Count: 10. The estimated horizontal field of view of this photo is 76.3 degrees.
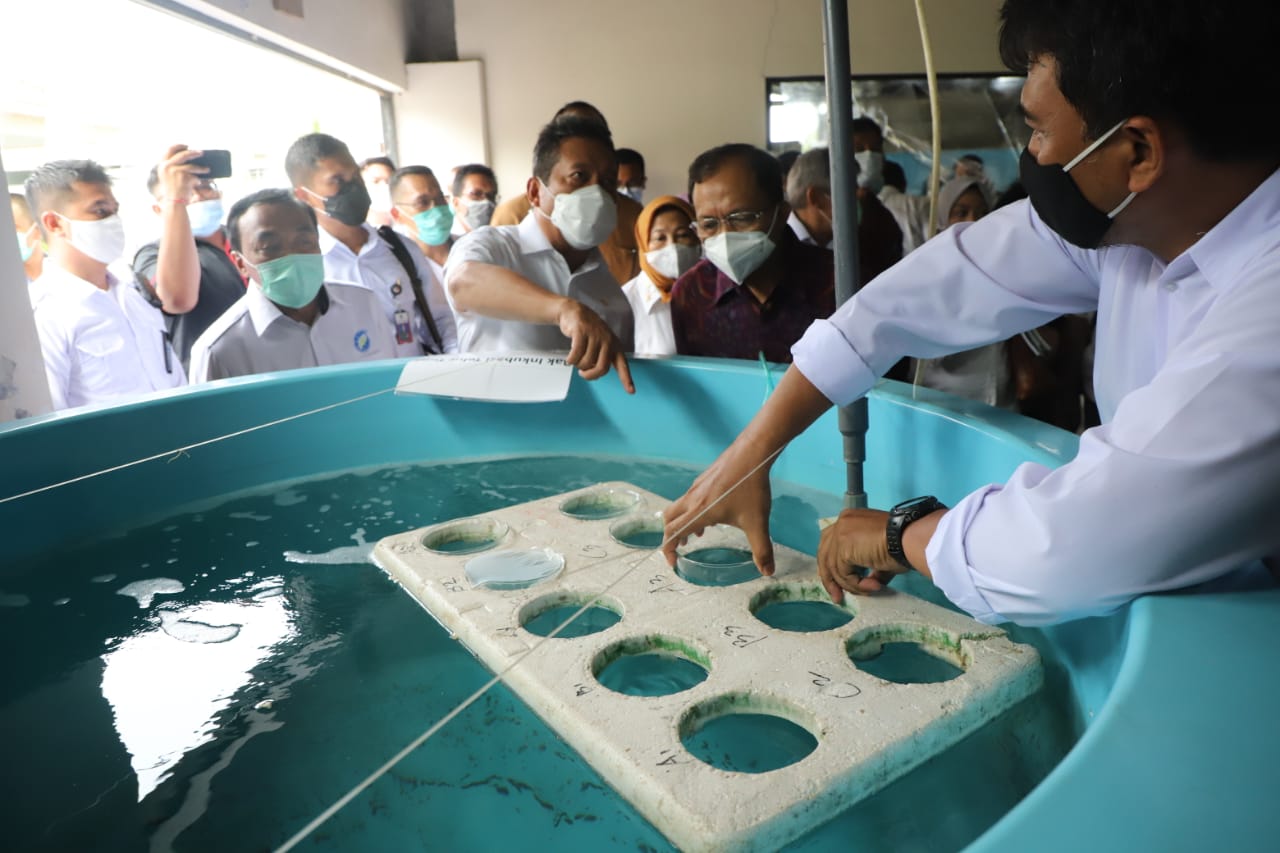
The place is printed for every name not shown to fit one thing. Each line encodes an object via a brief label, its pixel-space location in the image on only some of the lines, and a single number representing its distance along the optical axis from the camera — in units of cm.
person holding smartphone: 244
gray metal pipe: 83
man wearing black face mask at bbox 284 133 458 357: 268
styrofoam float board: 53
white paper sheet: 131
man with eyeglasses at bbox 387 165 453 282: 327
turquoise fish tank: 40
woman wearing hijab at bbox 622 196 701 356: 233
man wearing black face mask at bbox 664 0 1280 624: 49
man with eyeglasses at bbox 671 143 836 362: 169
